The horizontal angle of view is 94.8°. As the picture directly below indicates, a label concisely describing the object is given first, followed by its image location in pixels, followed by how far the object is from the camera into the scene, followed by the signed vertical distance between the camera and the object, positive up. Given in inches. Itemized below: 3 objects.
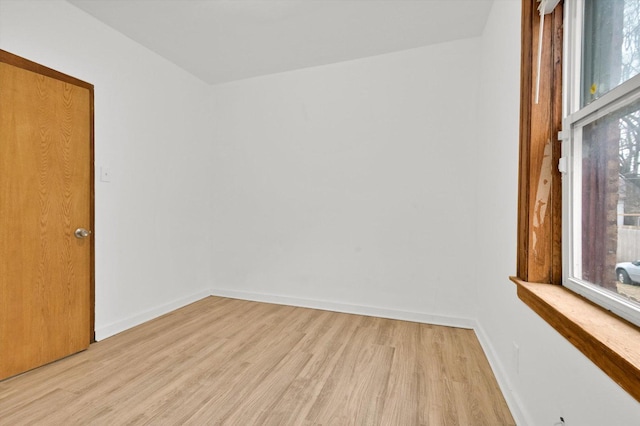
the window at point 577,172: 35.6 +6.5
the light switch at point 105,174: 98.9 +11.9
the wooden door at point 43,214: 74.9 -1.5
